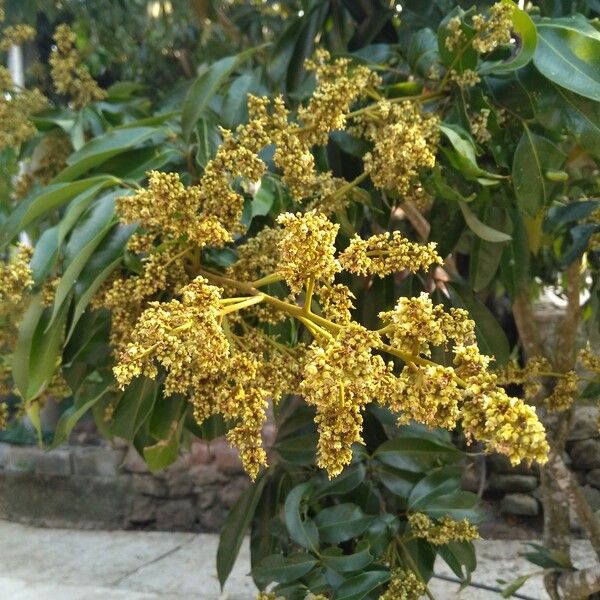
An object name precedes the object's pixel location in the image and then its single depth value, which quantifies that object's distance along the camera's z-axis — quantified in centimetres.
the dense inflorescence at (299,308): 65
